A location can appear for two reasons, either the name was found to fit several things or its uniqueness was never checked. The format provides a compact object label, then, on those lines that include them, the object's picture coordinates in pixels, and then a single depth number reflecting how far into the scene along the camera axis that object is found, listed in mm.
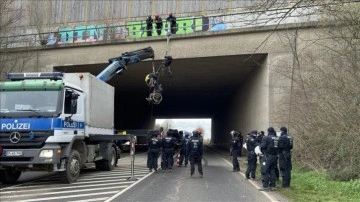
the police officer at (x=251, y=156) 14688
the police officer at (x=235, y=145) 16891
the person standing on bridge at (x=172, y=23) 25356
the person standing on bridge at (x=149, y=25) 26197
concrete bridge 22016
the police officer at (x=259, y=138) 14845
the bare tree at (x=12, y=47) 26558
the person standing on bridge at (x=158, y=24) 26006
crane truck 12195
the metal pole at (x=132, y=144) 15183
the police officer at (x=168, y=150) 17438
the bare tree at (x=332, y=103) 13383
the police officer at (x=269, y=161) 12125
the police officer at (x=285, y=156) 12289
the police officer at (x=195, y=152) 15078
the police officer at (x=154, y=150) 16812
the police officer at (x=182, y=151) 19758
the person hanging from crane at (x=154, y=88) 17797
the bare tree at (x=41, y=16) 31470
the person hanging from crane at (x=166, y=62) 19172
